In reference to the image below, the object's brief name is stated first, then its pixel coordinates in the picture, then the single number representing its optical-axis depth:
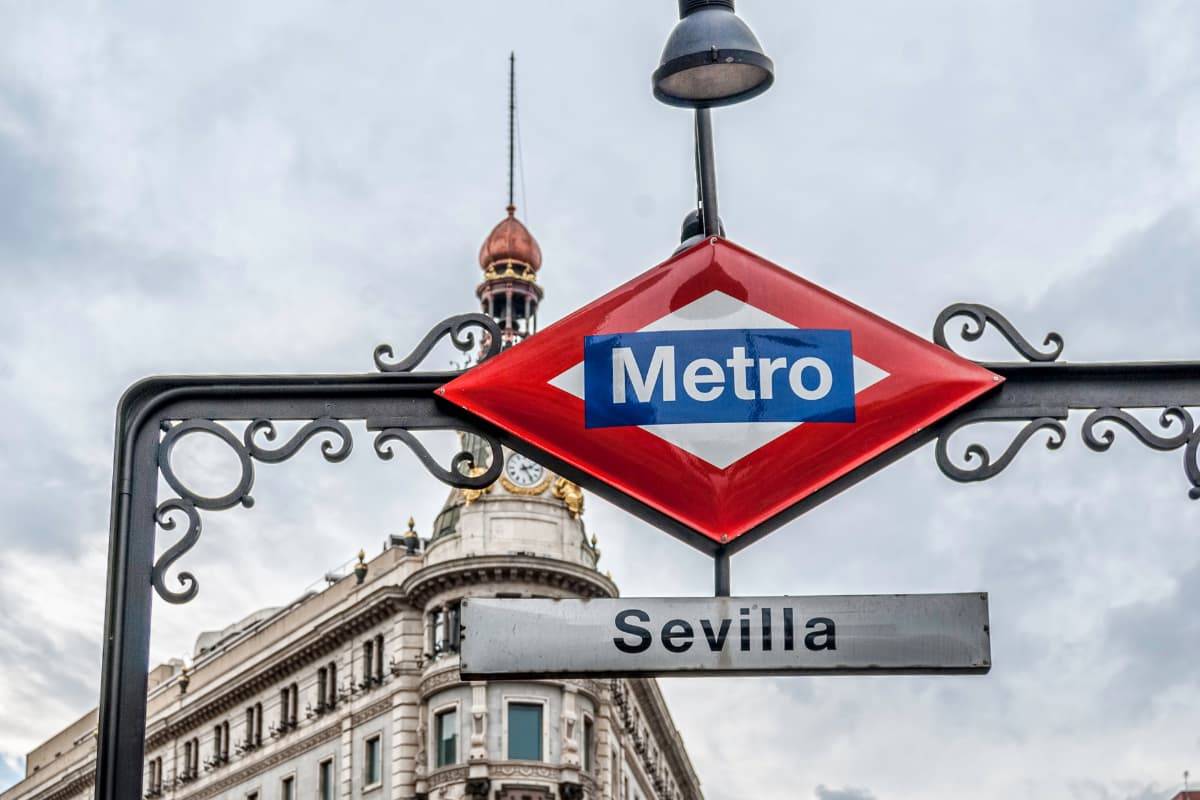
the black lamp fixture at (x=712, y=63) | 7.39
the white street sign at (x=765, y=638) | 6.40
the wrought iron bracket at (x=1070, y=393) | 7.01
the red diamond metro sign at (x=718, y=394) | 6.91
